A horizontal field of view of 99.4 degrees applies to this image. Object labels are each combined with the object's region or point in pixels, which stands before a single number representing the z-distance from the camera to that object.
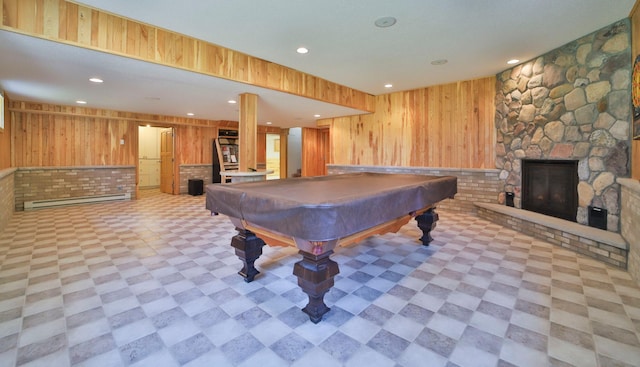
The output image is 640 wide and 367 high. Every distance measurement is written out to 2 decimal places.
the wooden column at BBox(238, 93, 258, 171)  4.71
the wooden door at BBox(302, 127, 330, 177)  10.50
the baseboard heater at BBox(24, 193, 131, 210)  6.00
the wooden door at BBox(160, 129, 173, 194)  8.61
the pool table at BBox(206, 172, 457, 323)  1.66
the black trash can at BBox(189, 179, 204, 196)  8.33
